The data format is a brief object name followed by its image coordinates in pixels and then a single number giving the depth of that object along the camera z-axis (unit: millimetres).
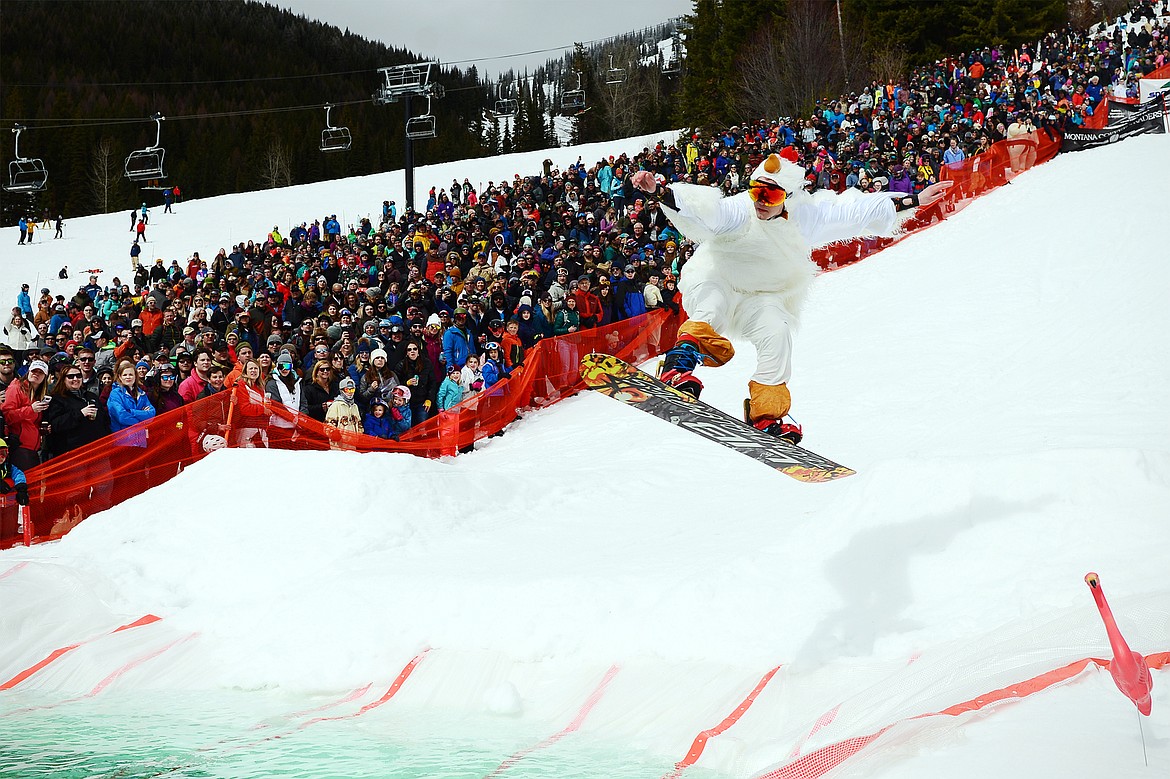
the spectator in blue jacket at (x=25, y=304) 21125
